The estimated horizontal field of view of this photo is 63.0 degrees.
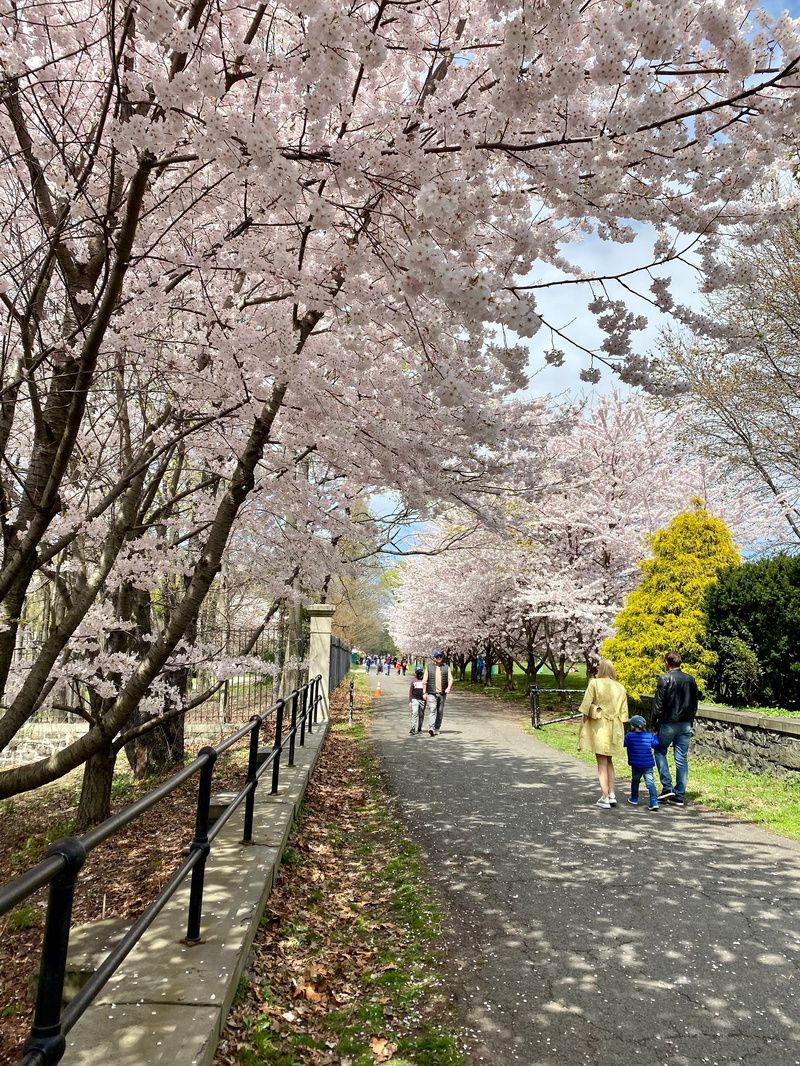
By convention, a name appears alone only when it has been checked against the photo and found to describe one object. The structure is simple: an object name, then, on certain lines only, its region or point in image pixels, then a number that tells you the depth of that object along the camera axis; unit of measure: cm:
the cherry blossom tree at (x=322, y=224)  294
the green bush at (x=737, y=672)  935
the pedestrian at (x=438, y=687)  1381
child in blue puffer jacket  693
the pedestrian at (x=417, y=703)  1385
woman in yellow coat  725
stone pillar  1477
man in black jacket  735
